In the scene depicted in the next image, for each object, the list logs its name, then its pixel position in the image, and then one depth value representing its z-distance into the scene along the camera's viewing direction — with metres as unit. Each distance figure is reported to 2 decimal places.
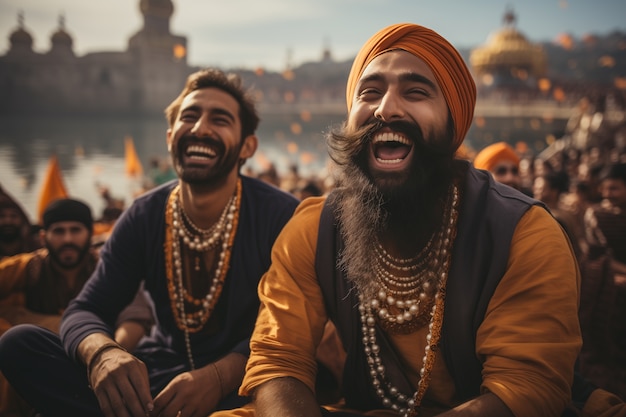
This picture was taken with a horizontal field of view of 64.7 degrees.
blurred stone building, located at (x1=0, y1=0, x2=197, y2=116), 44.50
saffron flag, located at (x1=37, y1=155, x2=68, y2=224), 6.07
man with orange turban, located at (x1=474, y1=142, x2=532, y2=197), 3.93
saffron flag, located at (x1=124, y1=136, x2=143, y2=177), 12.36
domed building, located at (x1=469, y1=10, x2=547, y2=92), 43.94
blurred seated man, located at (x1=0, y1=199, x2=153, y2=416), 2.79
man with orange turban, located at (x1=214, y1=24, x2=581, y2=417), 1.41
